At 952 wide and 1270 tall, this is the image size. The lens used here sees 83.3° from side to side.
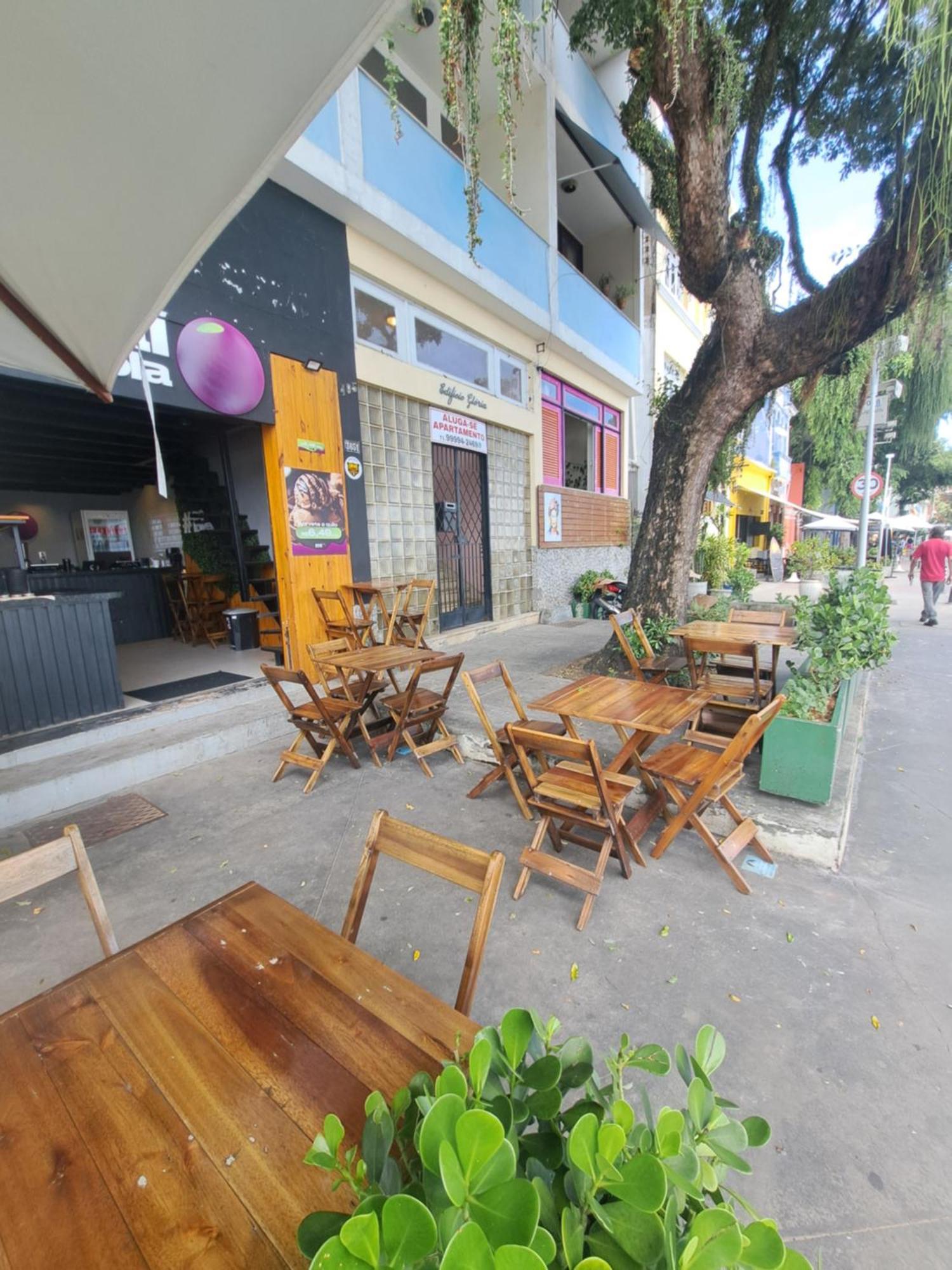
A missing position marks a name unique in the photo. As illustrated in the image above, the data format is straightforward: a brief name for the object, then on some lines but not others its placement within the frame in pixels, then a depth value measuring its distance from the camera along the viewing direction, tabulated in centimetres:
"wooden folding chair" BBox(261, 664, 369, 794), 359
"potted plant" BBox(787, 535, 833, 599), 1367
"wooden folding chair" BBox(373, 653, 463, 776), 388
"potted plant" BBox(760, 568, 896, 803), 308
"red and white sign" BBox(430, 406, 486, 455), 724
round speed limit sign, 798
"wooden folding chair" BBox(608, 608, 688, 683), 414
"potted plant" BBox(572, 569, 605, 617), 1050
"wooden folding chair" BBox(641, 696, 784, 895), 247
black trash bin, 684
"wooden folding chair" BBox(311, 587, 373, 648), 540
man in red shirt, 930
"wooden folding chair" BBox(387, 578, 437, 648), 577
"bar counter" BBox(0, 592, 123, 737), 375
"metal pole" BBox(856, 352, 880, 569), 744
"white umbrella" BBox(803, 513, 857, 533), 1784
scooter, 984
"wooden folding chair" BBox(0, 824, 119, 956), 138
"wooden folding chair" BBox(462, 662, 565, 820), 307
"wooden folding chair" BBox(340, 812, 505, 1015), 129
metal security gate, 759
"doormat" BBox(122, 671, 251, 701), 487
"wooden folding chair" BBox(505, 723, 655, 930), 232
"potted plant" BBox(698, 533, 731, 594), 1237
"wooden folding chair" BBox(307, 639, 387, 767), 392
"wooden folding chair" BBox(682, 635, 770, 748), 388
